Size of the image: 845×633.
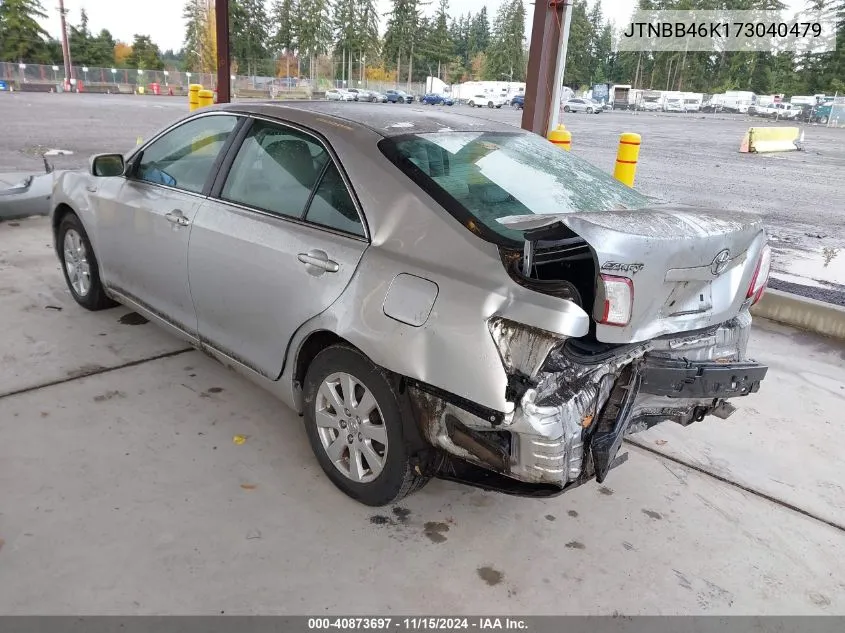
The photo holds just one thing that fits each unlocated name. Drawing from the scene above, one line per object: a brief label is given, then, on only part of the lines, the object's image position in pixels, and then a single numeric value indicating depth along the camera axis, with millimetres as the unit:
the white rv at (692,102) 59938
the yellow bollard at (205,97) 10203
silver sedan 2221
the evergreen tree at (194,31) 75469
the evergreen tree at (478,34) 117938
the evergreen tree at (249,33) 73750
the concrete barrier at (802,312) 5336
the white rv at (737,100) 57188
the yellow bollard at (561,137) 6711
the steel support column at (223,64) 8852
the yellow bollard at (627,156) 6730
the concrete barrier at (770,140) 21828
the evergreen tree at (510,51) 86250
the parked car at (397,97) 61156
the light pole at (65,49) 43000
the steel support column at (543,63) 6957
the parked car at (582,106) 48719
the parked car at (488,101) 58578
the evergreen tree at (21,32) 58781
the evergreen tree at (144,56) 67875
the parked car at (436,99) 60569
